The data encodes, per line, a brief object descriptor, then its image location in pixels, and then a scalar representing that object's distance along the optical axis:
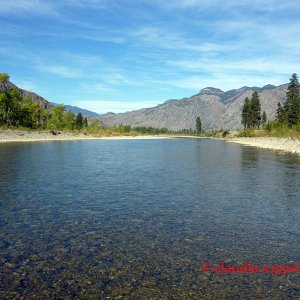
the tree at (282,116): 121.47
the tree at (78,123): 193.12
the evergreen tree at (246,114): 155.74
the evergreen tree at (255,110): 149.75
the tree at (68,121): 165.00
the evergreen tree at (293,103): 115.00
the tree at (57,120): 157.25
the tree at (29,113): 137.38
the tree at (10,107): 123.20
